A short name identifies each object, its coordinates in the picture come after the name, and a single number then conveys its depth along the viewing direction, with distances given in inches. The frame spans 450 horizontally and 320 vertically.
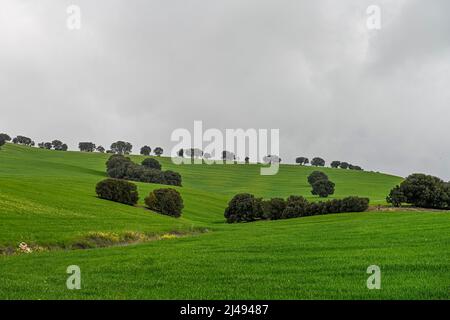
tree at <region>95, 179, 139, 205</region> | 3277.6
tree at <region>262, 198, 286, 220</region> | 3361.2
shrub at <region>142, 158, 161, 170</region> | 6727.4
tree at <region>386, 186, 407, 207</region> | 3166.8
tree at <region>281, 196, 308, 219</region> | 3282.5
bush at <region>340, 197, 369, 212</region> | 3105.3
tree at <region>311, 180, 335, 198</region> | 5708.7
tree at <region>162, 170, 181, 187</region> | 5554.6
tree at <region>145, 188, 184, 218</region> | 3250.5
